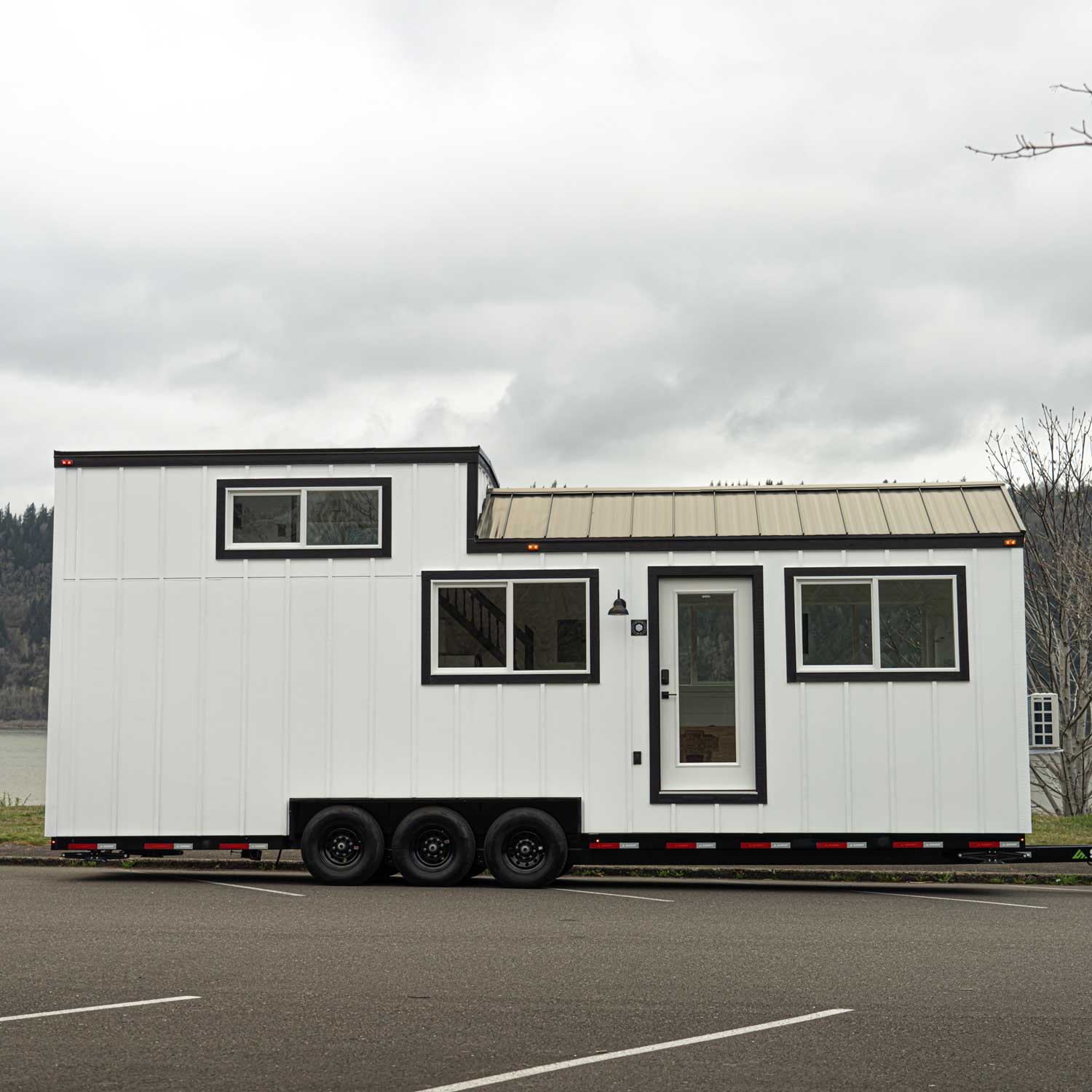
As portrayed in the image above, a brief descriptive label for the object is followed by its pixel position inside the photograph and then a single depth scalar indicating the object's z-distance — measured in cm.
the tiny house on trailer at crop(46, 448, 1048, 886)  1282
